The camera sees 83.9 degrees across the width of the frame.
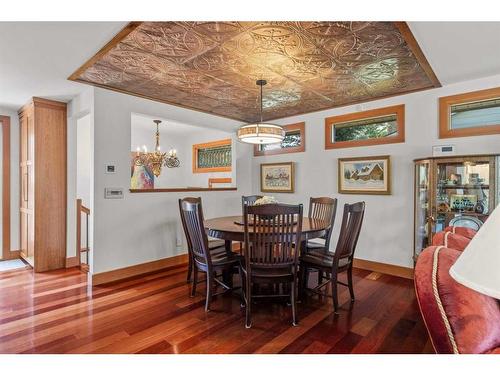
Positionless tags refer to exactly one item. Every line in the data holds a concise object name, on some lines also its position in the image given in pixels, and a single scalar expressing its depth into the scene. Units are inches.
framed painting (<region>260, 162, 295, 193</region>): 184.5
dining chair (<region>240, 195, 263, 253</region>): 159.3
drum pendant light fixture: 114.2
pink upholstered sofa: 37.5
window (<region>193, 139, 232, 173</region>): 238.8
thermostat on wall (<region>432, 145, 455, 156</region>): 125.0
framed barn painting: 145.6
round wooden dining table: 99.8
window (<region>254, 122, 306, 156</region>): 179.8
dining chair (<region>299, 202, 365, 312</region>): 98.5
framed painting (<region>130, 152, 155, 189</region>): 254.0
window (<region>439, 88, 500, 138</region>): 117.0
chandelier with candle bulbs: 201.9
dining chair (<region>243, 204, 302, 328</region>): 88.5
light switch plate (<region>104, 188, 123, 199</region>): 131.8
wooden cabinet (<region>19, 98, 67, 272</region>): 142.7
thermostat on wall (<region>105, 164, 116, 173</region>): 131.9
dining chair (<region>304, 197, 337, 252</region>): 130.3
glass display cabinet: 110.4
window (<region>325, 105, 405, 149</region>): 143.5
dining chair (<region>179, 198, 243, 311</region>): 101.0
